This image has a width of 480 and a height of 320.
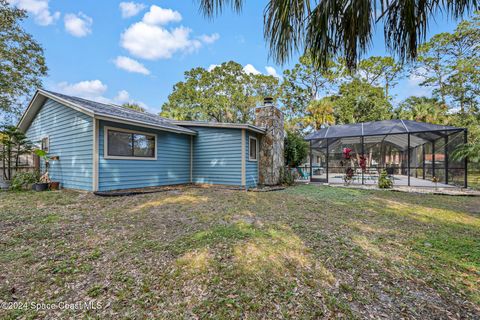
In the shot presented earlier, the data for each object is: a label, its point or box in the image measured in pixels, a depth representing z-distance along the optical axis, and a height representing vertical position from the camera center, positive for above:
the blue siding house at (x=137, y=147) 6.76 +0.47
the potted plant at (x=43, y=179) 7.30 -0.73
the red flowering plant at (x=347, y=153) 11.55 +0.42
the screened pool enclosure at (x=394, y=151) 9.23 +0.55
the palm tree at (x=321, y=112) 18.44 +4.22
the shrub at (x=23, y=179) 7.48 -0.75
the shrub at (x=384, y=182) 9.12 -0.89
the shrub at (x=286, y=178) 10.05 -0.83
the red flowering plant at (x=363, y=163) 10.30 -0.10
